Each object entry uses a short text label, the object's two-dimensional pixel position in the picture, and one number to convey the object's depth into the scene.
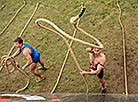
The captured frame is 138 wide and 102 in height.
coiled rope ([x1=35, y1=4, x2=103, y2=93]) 3.70
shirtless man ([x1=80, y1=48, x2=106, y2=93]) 4.72
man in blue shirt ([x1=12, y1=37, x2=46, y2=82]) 5.80
